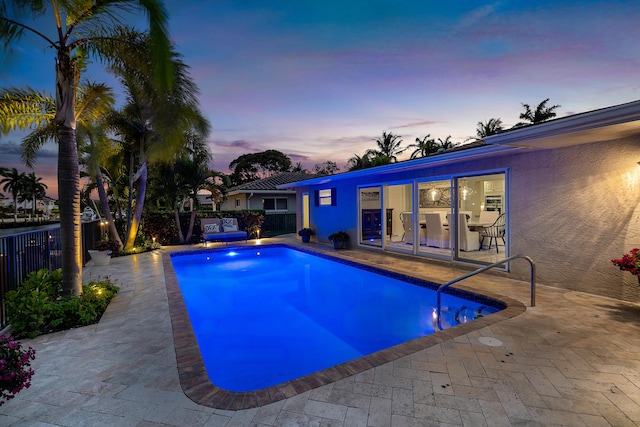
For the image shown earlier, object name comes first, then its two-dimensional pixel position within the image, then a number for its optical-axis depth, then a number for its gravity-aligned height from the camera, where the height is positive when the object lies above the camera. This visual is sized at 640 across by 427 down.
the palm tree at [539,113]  27.39 +8.70
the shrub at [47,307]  4.11 -1.32
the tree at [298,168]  44.79 +6.50
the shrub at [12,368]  1.87 -0.96
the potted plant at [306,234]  13.77 -1.01
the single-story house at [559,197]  4.92 +0.21
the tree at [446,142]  29.67 +6.59
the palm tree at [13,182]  46.56 +5.36
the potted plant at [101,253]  8.89 -1.11
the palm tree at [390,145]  32.12 +6.95
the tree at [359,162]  30.98 +5.14
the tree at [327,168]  43.36 +6.33
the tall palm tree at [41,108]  5.71 +2.25
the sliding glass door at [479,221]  8.18 -0.42
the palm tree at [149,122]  7.78 +2.93
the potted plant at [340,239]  11.66 -1.09
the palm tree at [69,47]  4.57 +2.62
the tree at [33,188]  49.34 +4.69
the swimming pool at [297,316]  4.26 -2.04
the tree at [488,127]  30.37 +8.28
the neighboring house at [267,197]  19.56 +1.02
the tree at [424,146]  28.85 +6.11
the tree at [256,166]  43.22 +6.76
